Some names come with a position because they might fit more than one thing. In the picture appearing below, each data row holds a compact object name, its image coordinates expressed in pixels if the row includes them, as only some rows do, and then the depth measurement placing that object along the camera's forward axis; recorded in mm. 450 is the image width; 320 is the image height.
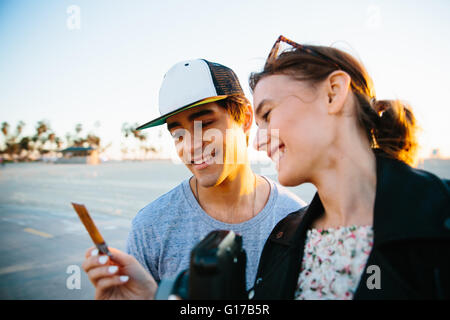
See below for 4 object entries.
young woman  425
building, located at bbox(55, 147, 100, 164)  38558
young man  616
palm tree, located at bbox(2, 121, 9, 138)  53541
